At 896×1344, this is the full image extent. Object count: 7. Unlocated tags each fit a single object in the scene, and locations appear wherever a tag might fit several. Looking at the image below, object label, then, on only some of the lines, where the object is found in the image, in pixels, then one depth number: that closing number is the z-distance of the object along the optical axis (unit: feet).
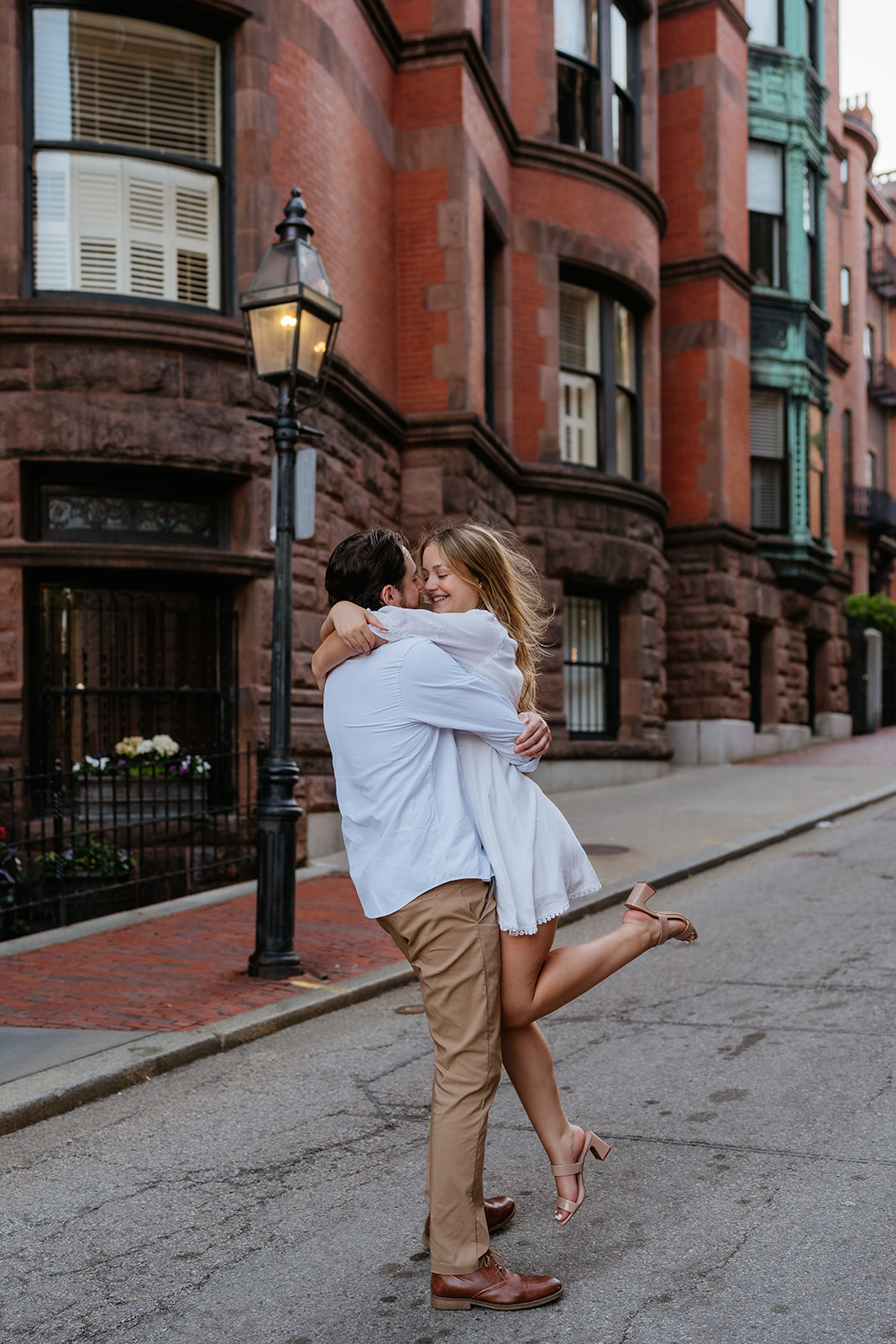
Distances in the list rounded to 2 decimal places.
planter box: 31.37
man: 10.36
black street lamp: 23.67
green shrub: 94.17
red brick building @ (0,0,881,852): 33.58
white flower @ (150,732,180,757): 33.37
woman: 10.71
